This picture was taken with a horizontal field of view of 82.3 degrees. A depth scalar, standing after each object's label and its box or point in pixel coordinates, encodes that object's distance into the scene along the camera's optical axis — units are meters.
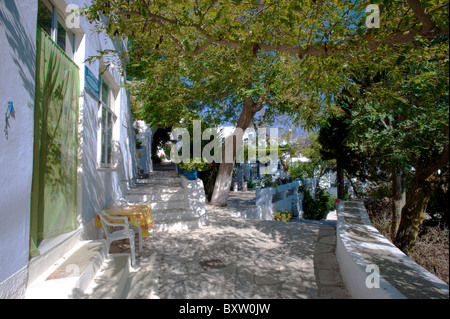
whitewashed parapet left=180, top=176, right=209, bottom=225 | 6.49
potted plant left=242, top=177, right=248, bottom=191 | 16.47
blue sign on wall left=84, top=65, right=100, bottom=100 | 4.49
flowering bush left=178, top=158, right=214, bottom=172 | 7.36
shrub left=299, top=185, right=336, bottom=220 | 13.22
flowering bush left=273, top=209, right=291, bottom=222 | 9.65
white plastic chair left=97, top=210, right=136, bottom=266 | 3.89
